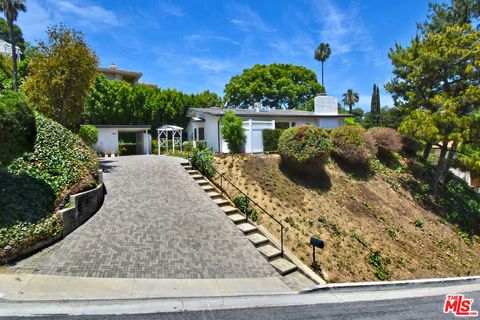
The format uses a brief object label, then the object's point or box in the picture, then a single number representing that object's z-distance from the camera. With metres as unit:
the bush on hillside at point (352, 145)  16.73
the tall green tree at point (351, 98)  73.88
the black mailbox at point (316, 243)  8.30
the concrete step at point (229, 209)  11.02
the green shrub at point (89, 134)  20.84
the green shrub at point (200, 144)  20.78
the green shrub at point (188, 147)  19.19
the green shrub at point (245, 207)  11.02
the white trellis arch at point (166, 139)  24.83
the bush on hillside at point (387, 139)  19.27
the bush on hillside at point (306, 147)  14.25
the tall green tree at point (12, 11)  17.91
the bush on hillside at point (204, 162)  14.17
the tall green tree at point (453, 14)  23.40
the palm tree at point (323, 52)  55.34
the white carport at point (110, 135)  23.41
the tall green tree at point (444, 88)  15.61
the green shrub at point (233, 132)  17.48
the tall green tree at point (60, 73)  14.46
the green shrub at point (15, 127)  7.24
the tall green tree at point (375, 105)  52.82
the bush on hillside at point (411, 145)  21.56
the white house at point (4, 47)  29.38
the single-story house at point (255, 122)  18.28
